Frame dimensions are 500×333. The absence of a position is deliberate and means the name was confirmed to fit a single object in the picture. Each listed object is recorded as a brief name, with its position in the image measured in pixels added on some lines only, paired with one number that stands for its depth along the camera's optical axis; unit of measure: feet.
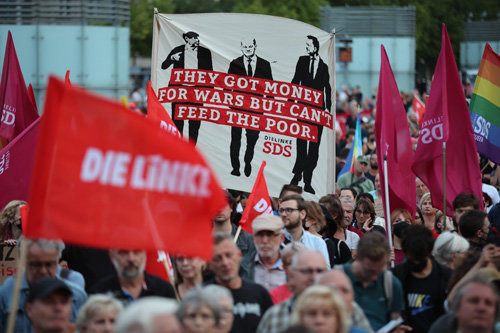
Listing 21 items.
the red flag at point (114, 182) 33.17
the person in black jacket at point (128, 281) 40.37
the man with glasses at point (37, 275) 40.86
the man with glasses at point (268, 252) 47.47
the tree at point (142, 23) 377.30
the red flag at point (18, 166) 59.88
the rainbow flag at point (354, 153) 98.53
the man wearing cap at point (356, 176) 86.31
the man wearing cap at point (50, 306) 36.19
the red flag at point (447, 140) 62.69
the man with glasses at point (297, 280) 36.76
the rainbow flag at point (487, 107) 72.33
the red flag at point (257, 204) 59.52
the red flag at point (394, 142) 61.46
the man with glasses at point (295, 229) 53.78
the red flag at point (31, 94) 76.62
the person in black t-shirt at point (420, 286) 44.70
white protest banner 69.31
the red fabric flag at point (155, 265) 49.75
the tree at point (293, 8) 388.98
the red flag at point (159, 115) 60.54
